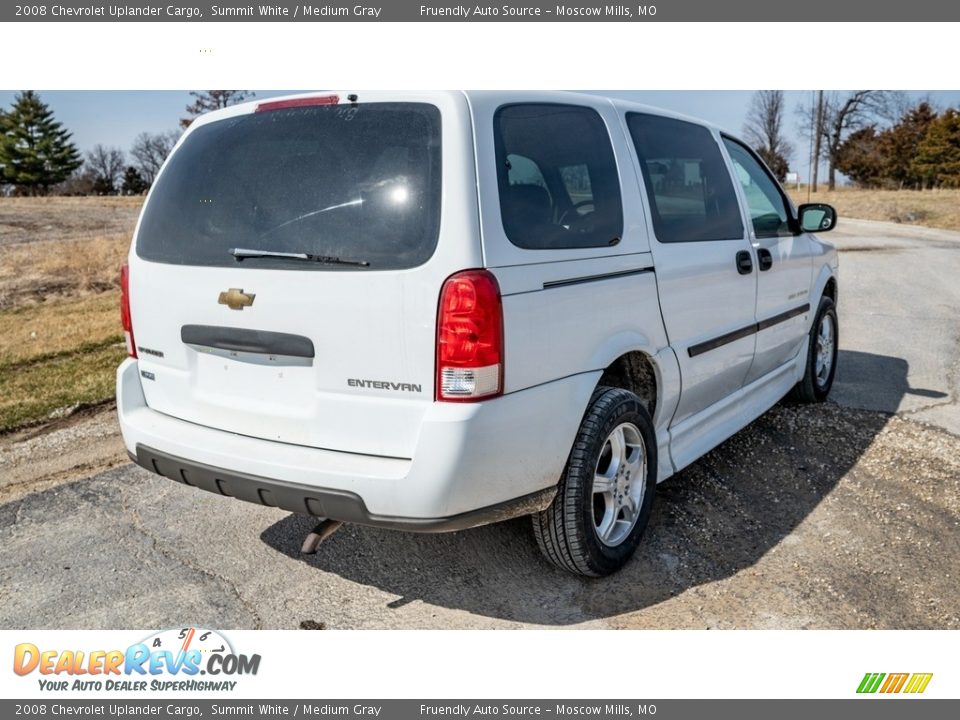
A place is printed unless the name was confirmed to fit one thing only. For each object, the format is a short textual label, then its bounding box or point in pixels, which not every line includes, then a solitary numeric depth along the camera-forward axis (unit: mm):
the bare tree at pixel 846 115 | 48031
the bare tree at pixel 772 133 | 45812
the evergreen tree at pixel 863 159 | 53969
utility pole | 46391
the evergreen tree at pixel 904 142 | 52094
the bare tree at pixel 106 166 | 48781
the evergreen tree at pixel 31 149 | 48500
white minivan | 2658
